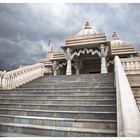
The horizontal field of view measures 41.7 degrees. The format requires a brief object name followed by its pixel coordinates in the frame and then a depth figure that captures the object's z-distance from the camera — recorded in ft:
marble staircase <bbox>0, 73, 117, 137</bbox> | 11.49
